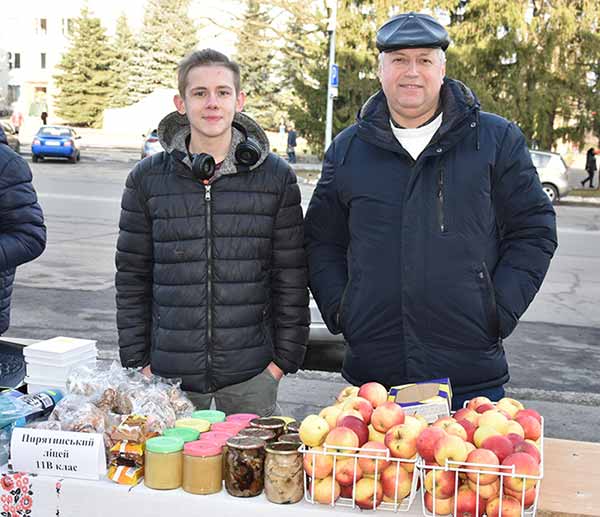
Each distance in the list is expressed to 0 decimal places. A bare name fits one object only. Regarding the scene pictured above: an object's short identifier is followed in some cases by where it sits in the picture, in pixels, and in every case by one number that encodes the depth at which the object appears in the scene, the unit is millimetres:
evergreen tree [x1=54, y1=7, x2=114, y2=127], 56156
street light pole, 25553
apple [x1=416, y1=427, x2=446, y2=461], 2258
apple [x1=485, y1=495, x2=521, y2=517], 2240
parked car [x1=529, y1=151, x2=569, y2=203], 22688
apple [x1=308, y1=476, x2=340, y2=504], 2334
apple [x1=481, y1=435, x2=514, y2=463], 2268
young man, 3131
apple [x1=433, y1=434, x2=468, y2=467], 2236
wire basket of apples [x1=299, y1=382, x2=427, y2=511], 2303
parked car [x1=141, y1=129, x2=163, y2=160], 27398
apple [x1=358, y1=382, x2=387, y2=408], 2576
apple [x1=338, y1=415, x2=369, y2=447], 2363
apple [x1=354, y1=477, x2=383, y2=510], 2309
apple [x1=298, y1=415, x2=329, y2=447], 2371
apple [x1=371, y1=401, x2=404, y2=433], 2379
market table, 2357
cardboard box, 2498
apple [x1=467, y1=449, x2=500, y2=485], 2227
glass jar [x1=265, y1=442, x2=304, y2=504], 2365
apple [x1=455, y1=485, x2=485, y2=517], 2260
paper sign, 2461
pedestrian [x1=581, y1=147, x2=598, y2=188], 28852
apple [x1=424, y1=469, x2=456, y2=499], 2264
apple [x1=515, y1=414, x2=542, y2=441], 2477
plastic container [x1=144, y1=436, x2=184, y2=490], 2418
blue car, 28891
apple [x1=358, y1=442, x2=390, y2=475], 2295
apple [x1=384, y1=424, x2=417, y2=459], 2293
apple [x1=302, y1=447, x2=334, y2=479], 2330
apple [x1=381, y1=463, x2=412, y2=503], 2303
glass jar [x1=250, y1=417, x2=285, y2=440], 2566
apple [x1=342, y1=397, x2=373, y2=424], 2465
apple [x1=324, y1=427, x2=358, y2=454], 2307
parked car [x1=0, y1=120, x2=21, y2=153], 27817
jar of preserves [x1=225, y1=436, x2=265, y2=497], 2393
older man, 2994
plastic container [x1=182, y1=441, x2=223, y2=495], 2402
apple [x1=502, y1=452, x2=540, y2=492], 2203
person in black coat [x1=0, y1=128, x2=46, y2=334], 3396
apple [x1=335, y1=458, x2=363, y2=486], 2322
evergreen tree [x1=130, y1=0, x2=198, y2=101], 58250
